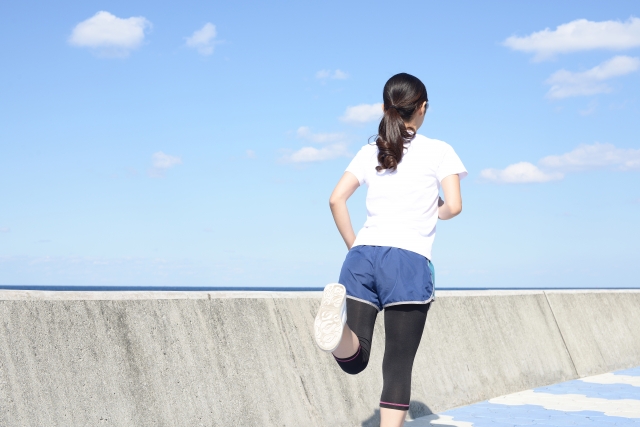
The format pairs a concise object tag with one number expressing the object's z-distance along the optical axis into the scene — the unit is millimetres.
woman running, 3584
